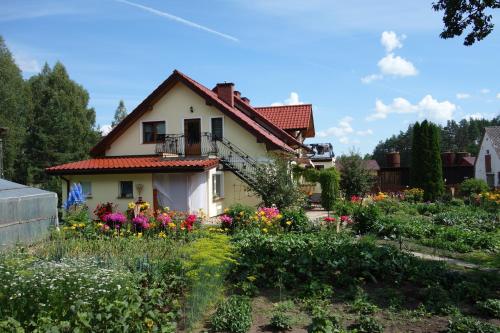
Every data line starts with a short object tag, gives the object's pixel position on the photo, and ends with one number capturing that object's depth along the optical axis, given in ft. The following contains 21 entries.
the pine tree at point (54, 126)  136.15
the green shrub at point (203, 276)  17.93
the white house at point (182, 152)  64.85
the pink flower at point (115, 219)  33.19
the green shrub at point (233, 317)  17.08
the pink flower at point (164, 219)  32.76
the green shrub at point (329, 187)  66.90
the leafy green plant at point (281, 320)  17.30
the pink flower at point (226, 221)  36.96
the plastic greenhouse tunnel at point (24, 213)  37.09
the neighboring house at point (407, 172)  110.34
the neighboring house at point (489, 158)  134.82
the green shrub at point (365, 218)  38.70
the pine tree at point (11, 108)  123.13
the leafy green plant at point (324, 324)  15.67
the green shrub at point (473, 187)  74.59
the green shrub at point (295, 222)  37.63
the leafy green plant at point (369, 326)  16.64
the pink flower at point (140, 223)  32.29
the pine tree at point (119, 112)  184.14
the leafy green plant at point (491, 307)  17.69
